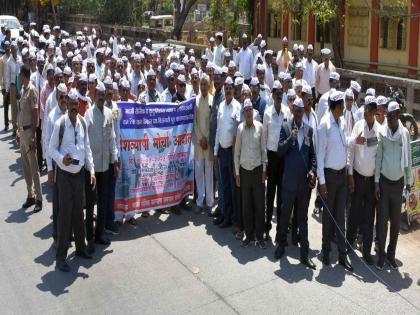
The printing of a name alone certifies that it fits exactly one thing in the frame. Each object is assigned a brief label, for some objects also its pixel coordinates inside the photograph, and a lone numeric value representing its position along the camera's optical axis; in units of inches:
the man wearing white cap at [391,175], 270.5
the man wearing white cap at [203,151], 347.6
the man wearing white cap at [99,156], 295.4
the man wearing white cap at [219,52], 611.5
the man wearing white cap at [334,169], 271.4
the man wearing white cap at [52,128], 280.4
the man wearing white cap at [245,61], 579.5
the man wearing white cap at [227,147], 317.7
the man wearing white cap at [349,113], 321.1
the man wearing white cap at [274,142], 296.7
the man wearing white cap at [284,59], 551.5
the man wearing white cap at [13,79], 537.3
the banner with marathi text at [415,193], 321.7
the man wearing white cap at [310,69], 500.7
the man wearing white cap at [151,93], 368.8
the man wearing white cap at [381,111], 278.2
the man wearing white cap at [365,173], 277.1
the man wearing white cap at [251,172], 294.4
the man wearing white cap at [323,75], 478.0
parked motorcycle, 362.9
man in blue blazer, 276.8
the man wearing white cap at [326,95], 366.9
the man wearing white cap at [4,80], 547.8
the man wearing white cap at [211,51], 618.6
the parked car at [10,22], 1153.4
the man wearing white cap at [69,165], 268.1
